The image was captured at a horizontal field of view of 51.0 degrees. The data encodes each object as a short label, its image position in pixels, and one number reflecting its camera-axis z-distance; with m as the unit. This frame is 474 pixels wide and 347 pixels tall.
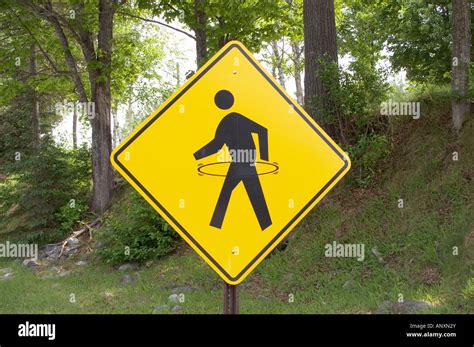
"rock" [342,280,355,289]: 8.02
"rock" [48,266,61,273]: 12.91
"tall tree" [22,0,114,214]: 15.65
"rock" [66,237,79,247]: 14.92
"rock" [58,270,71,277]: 12.42
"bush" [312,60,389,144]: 10.16
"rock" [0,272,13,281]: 12.10
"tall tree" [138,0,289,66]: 13.08
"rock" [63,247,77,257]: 14.40
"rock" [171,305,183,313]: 8.21
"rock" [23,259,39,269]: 13.52
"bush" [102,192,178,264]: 12.02
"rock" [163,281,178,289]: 9.96
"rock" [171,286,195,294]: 9.48
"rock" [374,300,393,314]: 6.73
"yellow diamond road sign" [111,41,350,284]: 3.17
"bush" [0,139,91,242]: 15.76
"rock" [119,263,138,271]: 11.86
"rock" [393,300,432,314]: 6.42
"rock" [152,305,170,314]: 8.28
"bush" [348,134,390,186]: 10.02
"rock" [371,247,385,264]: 8.35
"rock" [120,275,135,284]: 10.83
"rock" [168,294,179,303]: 8.91
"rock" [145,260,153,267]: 11.77
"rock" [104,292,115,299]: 9.74
